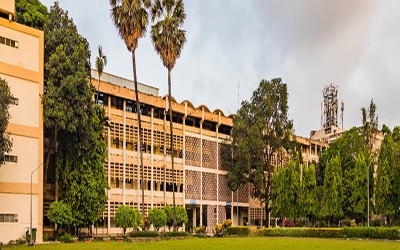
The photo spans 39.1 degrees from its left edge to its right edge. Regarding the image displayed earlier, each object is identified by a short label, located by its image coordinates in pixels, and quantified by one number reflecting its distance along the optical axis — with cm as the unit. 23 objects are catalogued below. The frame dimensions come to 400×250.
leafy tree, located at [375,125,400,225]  6178
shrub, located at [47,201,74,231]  4966
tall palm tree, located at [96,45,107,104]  5694
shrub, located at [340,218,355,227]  7111
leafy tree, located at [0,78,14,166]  4184
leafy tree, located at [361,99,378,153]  7669
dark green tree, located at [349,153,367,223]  6538
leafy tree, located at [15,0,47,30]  5525
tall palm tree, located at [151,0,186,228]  5816
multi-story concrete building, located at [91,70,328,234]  6406
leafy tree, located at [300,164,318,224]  6931
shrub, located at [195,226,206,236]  6244
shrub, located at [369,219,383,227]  6925
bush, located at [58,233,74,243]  4794
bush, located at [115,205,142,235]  5731
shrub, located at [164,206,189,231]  6284
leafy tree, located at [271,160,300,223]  7006
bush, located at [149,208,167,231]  5962
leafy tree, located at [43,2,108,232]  5000
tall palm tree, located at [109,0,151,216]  5488
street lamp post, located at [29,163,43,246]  4307
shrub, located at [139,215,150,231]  5610
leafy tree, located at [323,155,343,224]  6800
